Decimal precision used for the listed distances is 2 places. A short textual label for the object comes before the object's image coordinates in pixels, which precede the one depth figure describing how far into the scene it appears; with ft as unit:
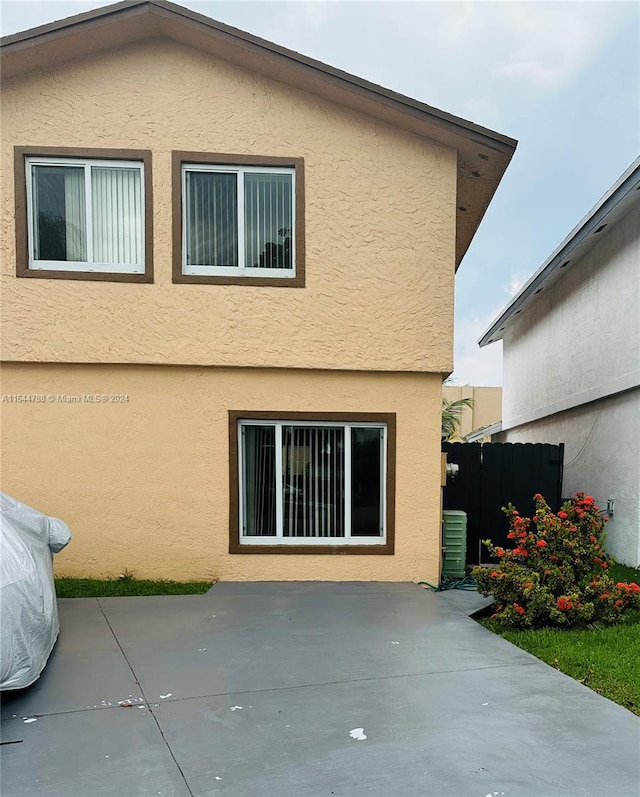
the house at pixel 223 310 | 22.66
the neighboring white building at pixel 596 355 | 28.73
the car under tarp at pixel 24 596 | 11.83
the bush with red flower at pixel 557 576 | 18.08
